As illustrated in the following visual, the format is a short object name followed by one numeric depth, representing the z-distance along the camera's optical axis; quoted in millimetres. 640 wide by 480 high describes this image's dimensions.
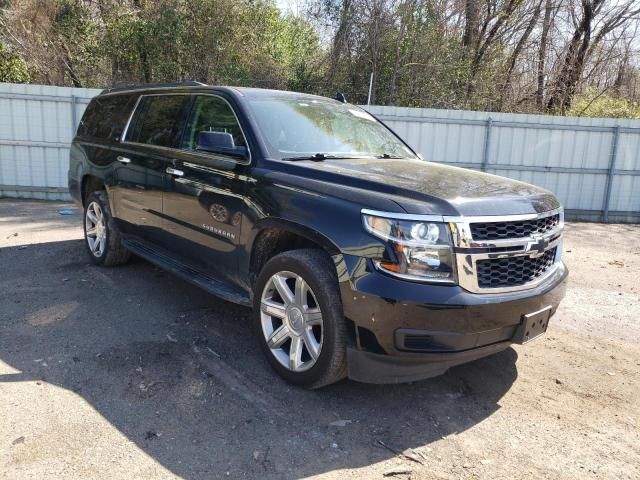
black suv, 2955
